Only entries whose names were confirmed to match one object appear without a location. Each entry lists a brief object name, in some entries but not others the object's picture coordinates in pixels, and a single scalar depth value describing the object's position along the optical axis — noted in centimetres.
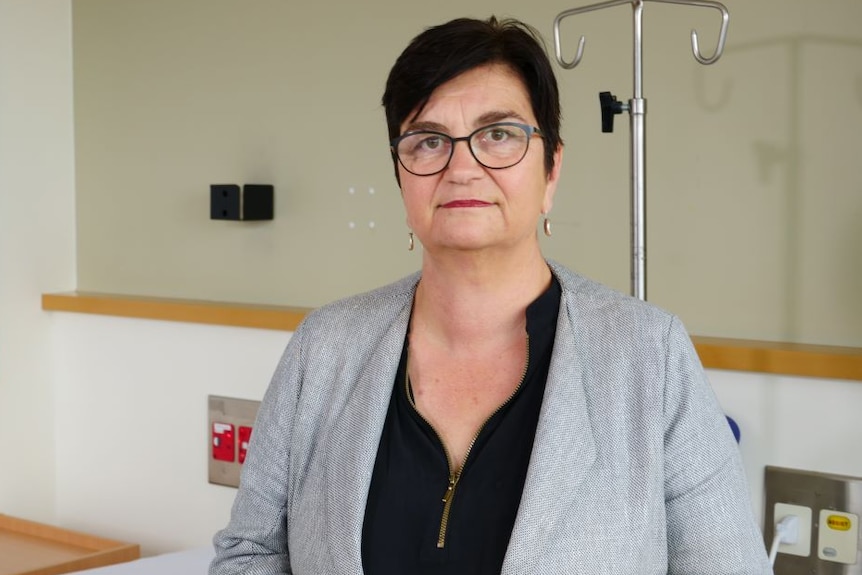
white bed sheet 217
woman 129
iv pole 183
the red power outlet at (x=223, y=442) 260
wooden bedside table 240
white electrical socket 191
